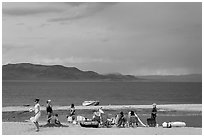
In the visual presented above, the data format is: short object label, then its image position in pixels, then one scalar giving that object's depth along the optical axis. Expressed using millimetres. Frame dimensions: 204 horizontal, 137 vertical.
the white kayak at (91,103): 60050
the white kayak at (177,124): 21147
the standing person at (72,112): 23533
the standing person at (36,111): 17125
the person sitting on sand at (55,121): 20133
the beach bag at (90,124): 19656
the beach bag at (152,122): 21734
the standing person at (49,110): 20912
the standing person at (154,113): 21597
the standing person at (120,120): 20828
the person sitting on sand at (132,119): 20705
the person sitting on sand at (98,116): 20547
